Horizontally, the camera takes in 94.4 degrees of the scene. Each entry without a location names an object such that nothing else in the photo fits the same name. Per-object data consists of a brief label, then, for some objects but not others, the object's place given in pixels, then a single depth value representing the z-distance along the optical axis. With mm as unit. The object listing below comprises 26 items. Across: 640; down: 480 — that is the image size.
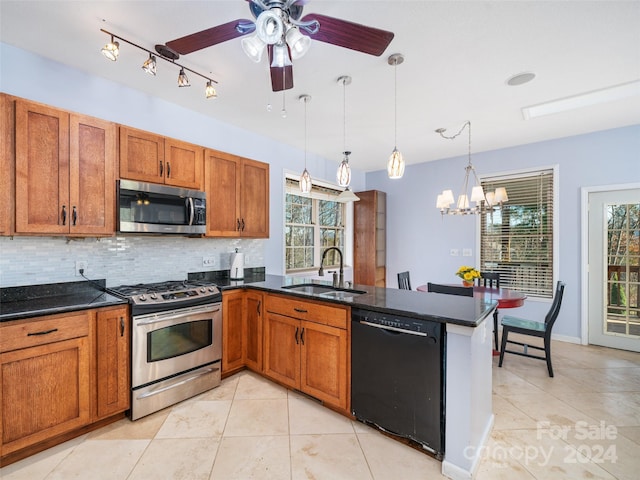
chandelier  3629
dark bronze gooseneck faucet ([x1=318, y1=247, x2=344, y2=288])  2798
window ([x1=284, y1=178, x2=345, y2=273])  4598
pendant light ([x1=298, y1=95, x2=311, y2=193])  2732
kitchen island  1645
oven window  2305
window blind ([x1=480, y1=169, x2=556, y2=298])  4246
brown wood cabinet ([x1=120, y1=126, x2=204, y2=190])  2477
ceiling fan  1347
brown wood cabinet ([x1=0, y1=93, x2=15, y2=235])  1918
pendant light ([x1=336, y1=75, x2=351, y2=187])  2478
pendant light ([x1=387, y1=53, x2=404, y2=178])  2223
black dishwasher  1755
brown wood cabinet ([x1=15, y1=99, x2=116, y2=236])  1996
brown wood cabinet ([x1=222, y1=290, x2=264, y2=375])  2852
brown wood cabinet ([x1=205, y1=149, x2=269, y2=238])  3053
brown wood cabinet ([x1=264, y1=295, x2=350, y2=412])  2211
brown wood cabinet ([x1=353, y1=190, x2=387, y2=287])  5391
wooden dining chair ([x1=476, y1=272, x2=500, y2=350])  3927
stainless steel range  2232
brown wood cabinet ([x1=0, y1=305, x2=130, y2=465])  1752
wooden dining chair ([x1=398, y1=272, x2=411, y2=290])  3933
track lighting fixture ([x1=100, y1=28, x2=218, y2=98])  1924
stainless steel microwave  2418
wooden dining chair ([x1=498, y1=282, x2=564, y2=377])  2982
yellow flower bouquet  3545
